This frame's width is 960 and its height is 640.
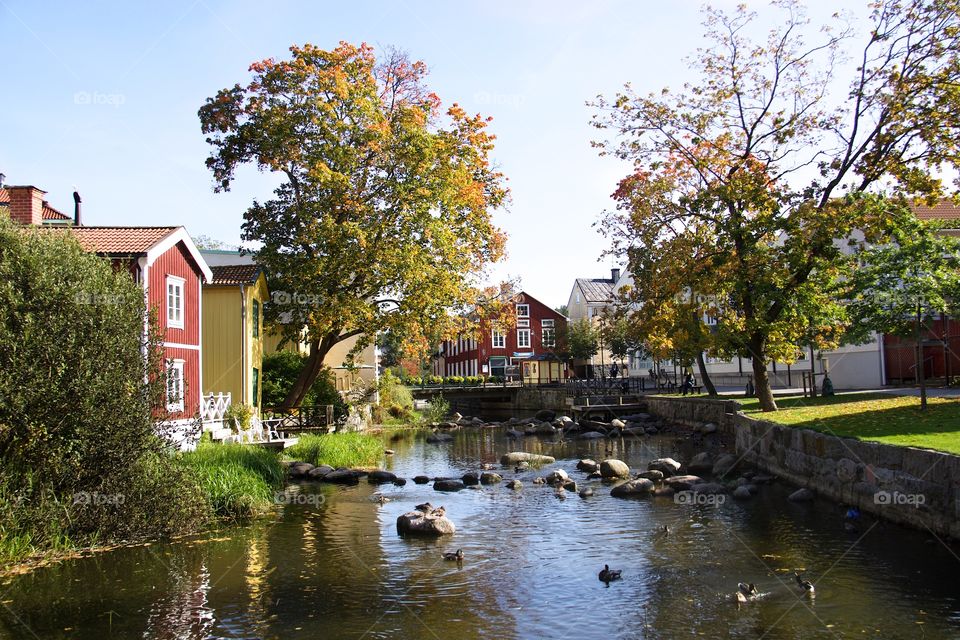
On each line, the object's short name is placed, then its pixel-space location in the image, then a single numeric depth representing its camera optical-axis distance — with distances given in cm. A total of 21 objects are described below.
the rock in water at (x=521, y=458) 2630
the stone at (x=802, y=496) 1666
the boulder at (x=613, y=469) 2214
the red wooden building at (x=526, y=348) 7256
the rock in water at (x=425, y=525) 1488
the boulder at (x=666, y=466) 2173
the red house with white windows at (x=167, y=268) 2069
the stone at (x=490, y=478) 2211
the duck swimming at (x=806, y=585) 1042
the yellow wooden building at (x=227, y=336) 2831
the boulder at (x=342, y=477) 2239
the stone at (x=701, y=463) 2225
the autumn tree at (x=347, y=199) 2762
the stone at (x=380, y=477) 2248
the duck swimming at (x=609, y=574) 1142
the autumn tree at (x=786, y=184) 1933
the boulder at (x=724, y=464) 2141
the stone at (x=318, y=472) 2295
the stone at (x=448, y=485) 2114
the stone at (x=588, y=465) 2370
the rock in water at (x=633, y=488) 1895
